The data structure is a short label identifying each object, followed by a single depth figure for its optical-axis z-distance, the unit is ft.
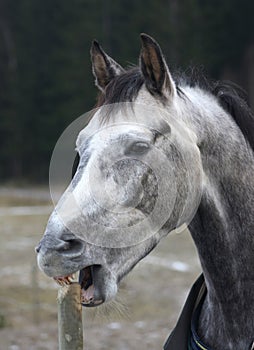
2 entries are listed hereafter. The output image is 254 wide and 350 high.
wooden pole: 18.43
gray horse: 14.42
